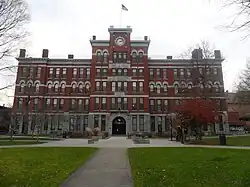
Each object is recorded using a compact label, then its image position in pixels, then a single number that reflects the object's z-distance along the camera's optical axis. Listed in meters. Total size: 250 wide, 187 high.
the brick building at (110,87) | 41.56
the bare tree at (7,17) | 10.25
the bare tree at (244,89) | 28.88
